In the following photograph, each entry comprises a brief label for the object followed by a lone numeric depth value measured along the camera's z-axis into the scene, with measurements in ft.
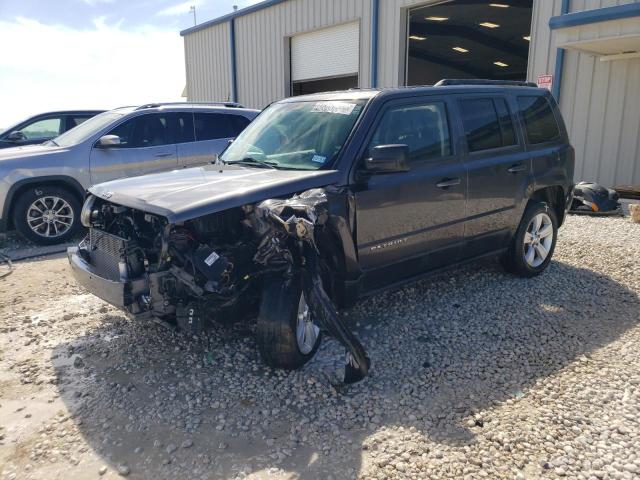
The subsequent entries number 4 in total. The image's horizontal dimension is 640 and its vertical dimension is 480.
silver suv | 22.75
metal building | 30.96
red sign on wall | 33.45
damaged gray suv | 10.78
